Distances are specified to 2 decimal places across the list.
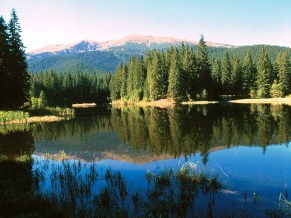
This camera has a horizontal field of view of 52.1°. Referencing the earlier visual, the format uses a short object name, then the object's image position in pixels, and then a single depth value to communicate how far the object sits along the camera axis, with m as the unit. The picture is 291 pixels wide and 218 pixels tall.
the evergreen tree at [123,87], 134.12
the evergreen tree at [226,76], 114.94
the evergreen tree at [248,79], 115.85
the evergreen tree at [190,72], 102.69
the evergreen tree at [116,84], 140.62
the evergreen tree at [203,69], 104.25
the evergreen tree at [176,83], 98.01
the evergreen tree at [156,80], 107.36
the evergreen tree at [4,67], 55.78
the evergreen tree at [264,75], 105.36
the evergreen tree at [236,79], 115.37
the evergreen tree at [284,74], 101.88
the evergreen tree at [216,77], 109.33
